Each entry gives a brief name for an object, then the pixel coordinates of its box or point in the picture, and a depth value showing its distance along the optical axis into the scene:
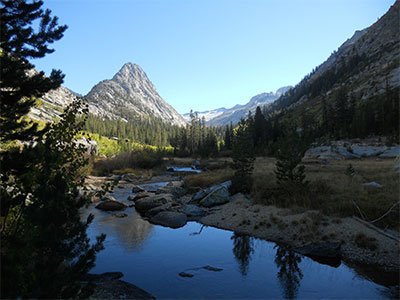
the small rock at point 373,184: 18.13
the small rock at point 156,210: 21.12
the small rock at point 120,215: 20.42
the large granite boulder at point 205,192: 24.89
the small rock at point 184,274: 10.87
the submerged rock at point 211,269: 11.43
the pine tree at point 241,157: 23.78
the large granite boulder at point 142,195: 26.32
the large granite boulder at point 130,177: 43.91
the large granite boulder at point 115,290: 8.43
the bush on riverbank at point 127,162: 52.68
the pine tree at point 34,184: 4.84
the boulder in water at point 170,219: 18.81
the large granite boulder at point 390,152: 40.60
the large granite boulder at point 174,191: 28.58
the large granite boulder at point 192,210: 20.88
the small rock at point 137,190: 31.89
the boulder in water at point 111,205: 22.81
